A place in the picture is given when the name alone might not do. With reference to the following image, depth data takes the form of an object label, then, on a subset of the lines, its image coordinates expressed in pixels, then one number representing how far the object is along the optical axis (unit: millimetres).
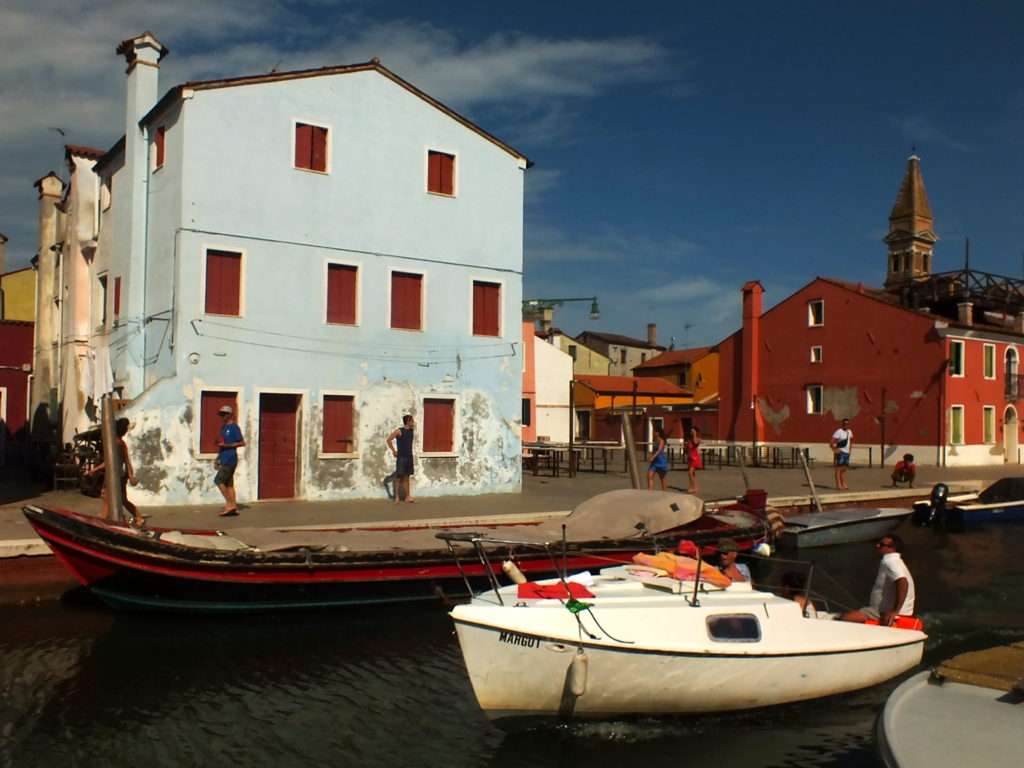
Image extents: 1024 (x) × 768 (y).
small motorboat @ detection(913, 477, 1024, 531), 24266
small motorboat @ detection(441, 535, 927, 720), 8117
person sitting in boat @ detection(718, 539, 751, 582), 9859
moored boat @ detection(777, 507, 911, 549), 19234
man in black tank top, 19031
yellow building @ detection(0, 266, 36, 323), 34531
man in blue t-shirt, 15984
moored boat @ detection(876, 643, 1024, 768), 5762
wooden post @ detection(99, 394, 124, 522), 13359
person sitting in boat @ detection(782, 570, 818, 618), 9320
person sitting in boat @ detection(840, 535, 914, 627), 9969
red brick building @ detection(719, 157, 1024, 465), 38094
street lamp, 60656
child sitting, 27141
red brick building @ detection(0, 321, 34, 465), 28422
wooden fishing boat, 11508
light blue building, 18281
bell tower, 58594
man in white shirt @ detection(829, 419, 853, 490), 25109
